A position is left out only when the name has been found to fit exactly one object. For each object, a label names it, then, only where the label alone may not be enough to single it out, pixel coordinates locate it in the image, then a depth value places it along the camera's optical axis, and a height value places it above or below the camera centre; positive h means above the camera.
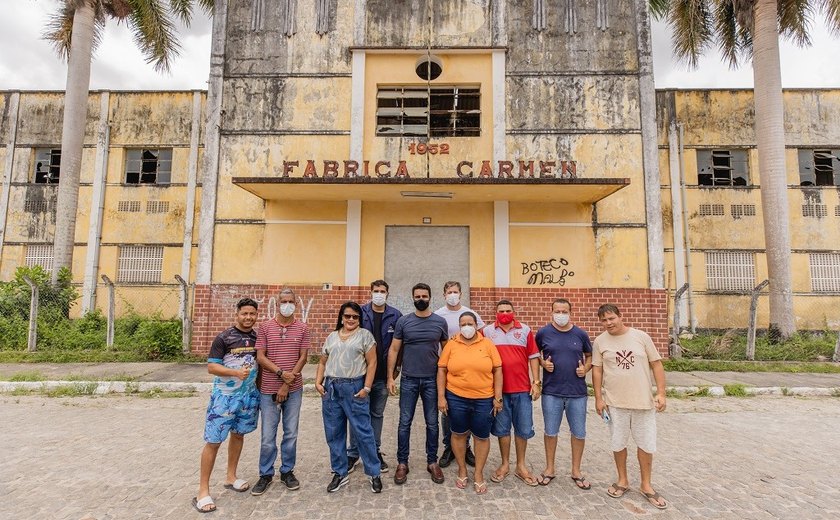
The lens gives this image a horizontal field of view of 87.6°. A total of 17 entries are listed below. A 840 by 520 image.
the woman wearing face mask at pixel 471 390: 3.96 -0.82
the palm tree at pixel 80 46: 12.76 +7.74
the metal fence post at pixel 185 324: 9.95 -0.64
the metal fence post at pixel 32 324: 10.04 -0.69
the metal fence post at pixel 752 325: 9.70 -0.52
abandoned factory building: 9.88 +3.42
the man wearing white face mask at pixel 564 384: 4.10 -0.78
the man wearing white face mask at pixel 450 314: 4.52 -0.16
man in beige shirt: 3.80 -0.78
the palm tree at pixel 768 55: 11.11 +6.67
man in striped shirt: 3.89 -0.80
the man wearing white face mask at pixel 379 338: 4.44 -0.41
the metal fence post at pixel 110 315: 9.88 -0.46
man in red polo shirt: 4.12 -0.88
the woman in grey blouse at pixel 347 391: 3.96 -0.85
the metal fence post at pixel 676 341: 10.03 -0.91
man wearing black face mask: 4.23 -0.65
